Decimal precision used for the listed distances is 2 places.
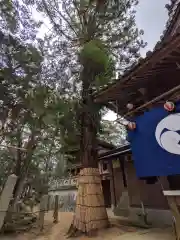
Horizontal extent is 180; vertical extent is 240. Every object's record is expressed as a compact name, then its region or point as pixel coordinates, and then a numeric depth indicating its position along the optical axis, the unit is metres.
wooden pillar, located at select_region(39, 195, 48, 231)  5.73
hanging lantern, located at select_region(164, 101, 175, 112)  3.19
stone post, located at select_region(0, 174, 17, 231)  4.80
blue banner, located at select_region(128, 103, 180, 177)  3.15
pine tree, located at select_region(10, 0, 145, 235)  4.62
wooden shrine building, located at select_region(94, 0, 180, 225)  3.32
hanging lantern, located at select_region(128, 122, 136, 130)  3.78
